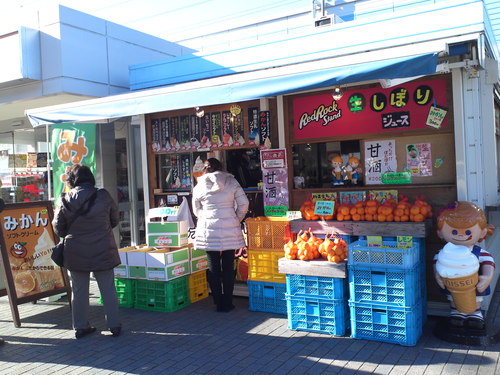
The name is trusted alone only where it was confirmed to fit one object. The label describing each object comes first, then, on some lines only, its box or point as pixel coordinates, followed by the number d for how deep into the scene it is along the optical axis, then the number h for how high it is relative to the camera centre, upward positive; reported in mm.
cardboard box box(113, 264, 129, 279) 6093 -1087
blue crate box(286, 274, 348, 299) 4656 -1086
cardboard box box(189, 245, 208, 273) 6195 -999
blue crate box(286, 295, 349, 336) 4691 -1386
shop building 4879 +933
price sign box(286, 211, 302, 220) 5754 -412
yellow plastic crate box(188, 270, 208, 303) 6180 -1359
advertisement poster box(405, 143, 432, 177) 5340 +205
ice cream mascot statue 4422 -865
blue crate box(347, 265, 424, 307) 4324 -1030
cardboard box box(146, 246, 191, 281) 5754 -974
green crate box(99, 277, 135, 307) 6113 -1356
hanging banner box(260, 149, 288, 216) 6141 +25
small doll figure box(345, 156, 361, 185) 5766 +120
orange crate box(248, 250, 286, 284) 5527 -1007
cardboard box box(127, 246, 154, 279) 5926 -971
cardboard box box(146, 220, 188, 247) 6184 -616
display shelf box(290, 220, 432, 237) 4719 -529
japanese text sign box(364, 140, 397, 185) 5535 +228
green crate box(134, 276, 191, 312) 5828 -1373
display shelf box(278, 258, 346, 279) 4613 -885
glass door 8773 +149
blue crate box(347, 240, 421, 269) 4332 -743
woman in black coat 4867 -531
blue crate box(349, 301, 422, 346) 4348 -1398
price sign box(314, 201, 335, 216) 5316 -315
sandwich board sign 5436 -752
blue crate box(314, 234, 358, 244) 5215 -658
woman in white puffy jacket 5613 -477
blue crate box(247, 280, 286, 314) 5492 -1367
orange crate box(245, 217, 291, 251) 5582 -612
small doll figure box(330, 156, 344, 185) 5871 +129
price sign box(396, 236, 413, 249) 4449 -628
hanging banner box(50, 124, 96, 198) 7668 +731
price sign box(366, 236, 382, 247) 4570 -621
